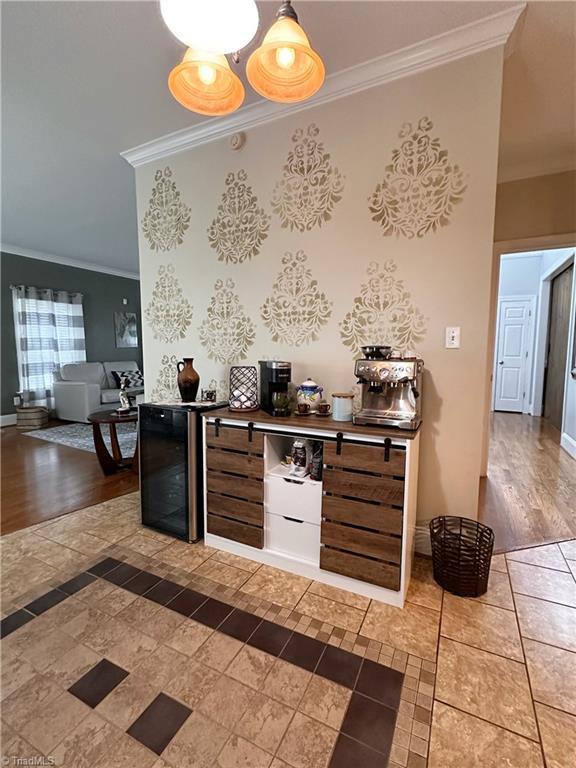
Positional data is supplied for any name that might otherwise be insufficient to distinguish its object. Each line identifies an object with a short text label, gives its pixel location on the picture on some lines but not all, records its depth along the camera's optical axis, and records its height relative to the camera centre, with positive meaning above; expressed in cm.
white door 625 -2
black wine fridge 220 -77
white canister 191 -29
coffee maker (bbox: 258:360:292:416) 209 -22
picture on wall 711 +41
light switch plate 193 +8
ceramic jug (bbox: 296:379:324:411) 212 -26
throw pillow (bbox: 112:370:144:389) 622 -49
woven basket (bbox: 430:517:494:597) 175 -103
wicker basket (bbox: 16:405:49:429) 532 -102
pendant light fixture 98 +96
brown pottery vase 241 -21
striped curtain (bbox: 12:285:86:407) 554 +23
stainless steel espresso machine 174 -20
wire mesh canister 223 -24
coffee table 319 -93
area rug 436 -118
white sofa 549 -66
